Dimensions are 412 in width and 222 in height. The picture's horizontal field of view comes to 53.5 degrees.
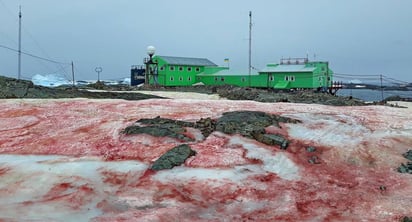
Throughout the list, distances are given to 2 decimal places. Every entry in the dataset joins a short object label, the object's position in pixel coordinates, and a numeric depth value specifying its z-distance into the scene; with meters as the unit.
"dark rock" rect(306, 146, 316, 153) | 12.27
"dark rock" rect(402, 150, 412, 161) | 11.70
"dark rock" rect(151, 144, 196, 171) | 11.11
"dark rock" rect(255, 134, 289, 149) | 12.69
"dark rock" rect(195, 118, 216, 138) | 13.70
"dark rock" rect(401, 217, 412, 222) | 7.76
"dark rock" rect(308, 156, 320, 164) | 11.64
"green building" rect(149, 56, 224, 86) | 58.39
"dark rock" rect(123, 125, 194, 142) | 13.27
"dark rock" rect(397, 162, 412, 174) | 10.88
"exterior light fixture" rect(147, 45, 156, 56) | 50.57
